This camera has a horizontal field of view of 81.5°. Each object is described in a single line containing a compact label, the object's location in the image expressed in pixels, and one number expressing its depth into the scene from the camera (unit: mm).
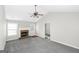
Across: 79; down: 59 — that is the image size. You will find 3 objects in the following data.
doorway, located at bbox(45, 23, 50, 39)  3528
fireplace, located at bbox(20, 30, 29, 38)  4198
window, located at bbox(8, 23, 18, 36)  3239
